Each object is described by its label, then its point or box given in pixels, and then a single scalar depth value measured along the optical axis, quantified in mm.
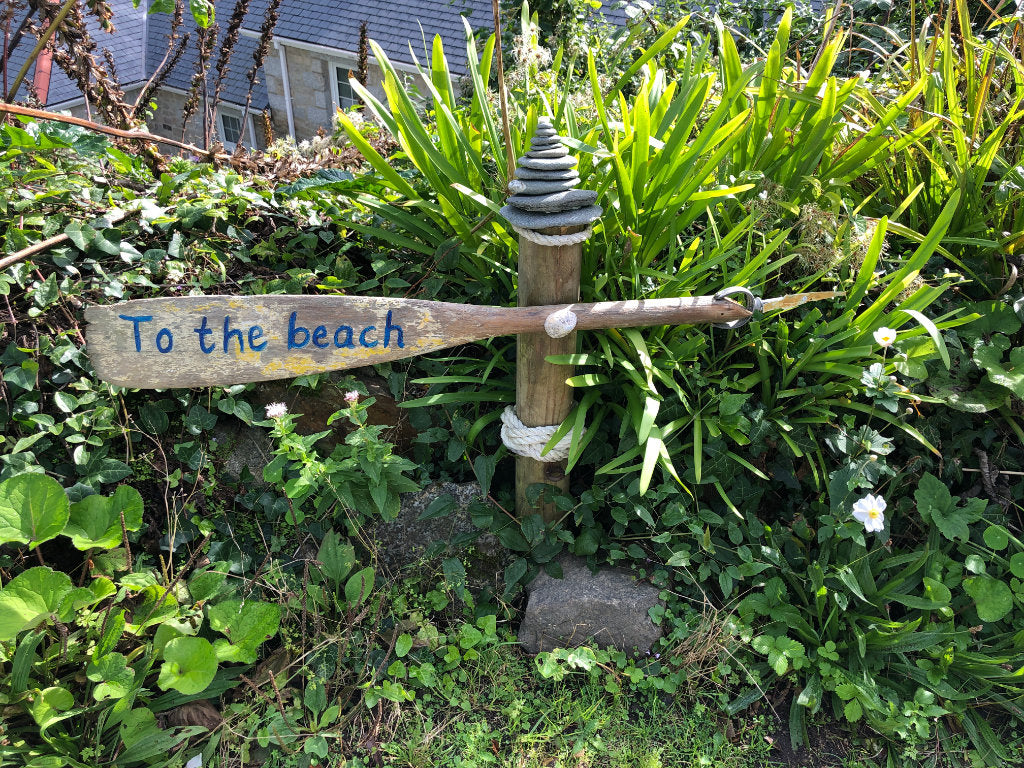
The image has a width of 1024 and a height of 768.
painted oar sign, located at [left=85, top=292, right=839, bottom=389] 1616
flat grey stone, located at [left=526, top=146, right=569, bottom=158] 1570
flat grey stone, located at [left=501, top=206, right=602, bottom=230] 1571
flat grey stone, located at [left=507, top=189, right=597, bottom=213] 1551
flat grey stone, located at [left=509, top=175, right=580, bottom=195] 1557
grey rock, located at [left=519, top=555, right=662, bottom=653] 1960
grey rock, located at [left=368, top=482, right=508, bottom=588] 2098
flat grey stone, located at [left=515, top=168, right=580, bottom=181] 1567
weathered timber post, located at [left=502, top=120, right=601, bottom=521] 1570
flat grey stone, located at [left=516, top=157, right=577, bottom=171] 1559
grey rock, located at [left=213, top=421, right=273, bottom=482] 2127
